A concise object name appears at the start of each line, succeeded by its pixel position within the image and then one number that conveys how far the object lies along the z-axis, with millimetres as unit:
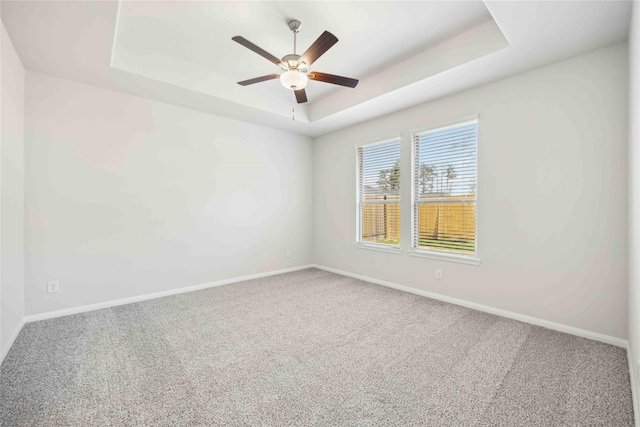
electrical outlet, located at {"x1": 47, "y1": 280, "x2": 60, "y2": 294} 3021
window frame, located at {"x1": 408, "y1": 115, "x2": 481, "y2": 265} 3289
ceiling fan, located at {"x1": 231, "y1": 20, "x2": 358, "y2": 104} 2208
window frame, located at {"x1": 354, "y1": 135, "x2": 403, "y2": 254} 4136
